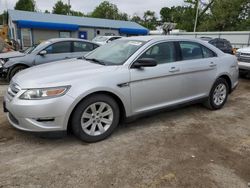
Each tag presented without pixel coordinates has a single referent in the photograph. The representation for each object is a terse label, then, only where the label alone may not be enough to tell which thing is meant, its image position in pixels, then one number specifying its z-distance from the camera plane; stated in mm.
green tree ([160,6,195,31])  34083
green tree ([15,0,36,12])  43708
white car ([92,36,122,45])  12130
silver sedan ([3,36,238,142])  2530
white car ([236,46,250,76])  6470
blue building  17208
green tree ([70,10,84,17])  53267
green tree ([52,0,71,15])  47989
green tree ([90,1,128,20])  49691
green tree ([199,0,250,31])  25904
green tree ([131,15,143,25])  56244
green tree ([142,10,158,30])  56871
